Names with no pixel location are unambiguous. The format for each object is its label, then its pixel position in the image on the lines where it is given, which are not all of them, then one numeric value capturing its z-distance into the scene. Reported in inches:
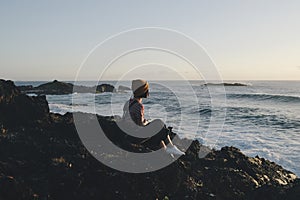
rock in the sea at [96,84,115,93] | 2206.9
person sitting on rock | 240.1
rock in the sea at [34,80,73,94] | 2079.5
